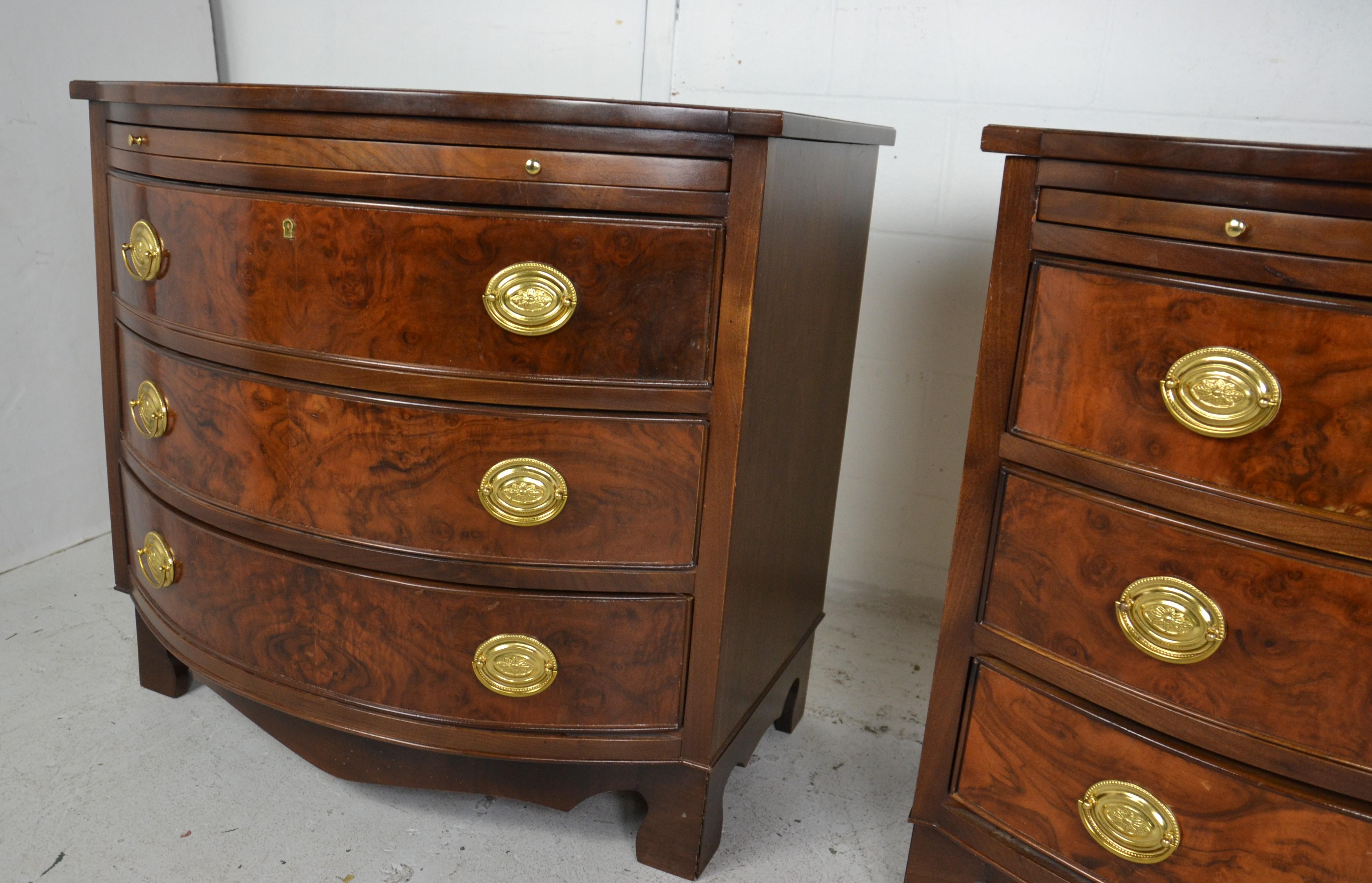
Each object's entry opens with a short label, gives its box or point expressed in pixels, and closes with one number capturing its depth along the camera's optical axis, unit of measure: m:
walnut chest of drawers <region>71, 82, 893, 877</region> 1.16
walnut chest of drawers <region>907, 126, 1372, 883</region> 0.93
